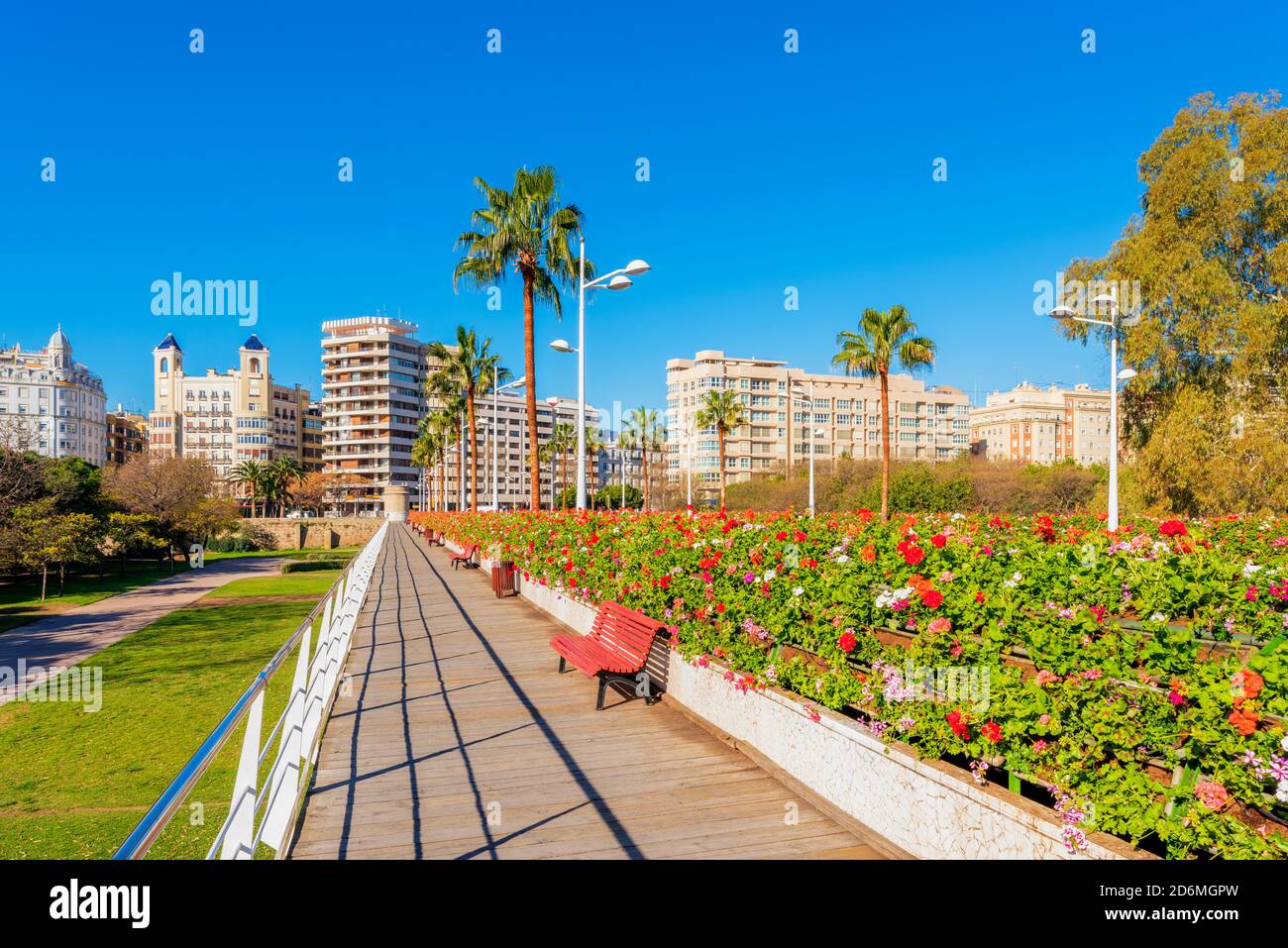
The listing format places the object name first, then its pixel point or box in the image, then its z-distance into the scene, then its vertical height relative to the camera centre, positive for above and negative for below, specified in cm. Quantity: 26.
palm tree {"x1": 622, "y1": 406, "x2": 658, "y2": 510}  8488 +647
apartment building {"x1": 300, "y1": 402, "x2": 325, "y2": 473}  15300 +880
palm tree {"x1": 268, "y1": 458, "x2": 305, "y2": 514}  11419 +189
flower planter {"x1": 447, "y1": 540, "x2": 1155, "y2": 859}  355 -161
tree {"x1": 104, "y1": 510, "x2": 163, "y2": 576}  5025 -266
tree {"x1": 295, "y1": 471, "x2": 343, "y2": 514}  12019 -23
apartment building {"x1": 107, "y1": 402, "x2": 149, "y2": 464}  15162 +1027
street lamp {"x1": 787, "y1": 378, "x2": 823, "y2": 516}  11736 +1319
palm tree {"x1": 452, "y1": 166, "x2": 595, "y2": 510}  2312 +700
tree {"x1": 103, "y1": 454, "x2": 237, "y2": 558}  6056 -39
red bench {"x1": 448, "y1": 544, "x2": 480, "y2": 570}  2672 -234
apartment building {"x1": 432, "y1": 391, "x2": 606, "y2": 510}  14862 +671
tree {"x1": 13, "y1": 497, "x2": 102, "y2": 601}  3909 -214
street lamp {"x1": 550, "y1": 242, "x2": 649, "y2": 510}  1655 +382
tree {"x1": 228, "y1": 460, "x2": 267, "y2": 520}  11300 +190
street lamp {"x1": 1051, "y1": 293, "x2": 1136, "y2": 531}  2034 +262
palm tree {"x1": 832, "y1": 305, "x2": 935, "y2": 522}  3806 +636
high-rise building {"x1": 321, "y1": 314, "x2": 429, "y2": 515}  13738 +1371
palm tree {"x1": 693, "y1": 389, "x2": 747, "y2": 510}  6084 +533
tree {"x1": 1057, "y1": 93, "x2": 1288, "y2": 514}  2462 +554
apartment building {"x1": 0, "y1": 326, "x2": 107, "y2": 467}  13262 +1444
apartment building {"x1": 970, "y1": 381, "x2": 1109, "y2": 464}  16275 +1050
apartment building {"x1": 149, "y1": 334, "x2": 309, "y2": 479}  14162 +1280
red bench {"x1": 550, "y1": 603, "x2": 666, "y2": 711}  762 -165
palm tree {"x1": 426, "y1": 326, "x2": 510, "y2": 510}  4738 +716
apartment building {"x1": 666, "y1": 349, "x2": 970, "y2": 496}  12538 +1015
